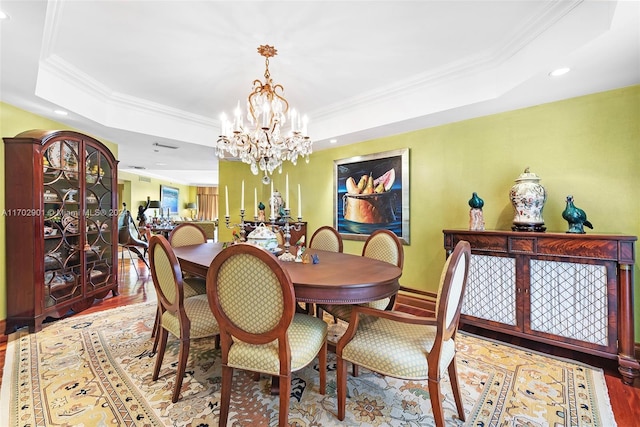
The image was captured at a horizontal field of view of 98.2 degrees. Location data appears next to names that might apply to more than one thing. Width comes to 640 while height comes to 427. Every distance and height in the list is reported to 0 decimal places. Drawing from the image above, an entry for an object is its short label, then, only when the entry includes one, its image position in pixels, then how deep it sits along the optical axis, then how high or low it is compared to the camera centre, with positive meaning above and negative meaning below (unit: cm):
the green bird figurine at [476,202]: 259 +10
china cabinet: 262 -11
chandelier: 238 +65
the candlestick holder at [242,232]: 229 -16
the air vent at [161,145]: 400 +101
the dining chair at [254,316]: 130 -50
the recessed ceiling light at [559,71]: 193 +100
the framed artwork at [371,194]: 346 +25
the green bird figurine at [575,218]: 213 -4
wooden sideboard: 190 -60
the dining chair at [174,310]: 165 -64
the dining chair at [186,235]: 305 -25
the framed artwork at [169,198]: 1055 +59
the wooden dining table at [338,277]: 146 -38
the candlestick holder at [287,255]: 214 -33
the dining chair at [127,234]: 441 -33
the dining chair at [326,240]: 289 -29
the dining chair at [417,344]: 132 -68
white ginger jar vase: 232 +9
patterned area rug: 153 -113
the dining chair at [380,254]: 213 -37
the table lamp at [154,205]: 848 +26
